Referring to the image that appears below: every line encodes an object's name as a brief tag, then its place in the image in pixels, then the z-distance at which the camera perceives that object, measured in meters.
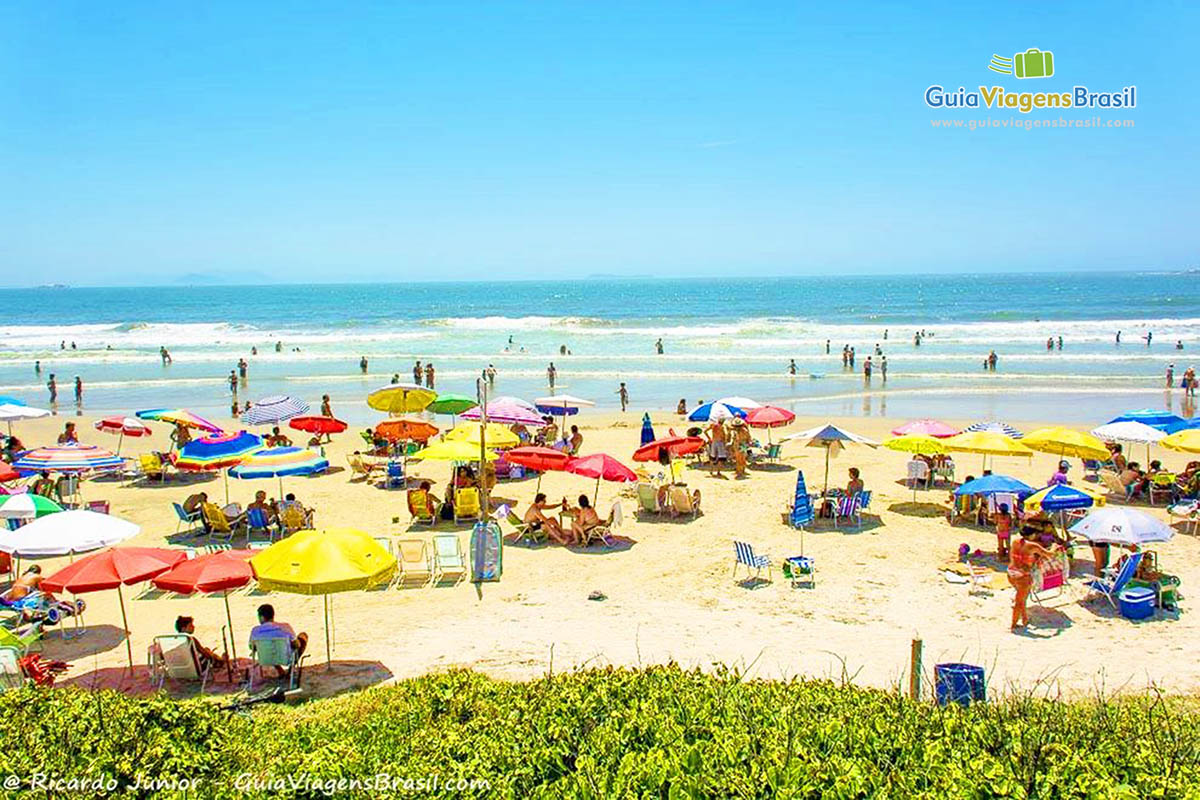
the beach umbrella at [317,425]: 19.72
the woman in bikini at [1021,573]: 9.72
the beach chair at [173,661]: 8.52
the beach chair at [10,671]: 7.86
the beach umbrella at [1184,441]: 14.47
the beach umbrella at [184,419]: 18.38
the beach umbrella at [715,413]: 18.34
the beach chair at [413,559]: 11.91
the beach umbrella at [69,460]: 14.76
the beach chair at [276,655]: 8.41
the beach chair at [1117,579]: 10.36
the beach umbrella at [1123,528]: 10.58
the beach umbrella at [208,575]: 8.34
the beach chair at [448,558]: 12.04
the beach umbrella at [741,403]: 18.78
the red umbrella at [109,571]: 8.31
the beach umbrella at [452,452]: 14.20
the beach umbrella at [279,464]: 13.73
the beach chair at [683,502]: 14.98
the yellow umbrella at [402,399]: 19.39
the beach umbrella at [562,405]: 21.11
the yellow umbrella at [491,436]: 15.20
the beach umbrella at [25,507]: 11.49
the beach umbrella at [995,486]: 13.11
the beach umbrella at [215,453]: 14.45
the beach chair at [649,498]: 15.19
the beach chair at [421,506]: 14.86
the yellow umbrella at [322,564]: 8.23
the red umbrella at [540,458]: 14.07
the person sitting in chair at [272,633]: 8.48
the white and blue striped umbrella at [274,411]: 19.52
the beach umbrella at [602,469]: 13.49
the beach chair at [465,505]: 15.10
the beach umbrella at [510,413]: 18.20
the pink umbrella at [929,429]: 16.14
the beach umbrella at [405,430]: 18.34
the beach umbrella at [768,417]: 18.17
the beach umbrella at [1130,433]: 15.88
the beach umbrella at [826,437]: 15.12
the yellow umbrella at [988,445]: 14.11
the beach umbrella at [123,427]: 20.22
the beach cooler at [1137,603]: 10.05
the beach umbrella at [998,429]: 16.94
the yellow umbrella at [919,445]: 14.48
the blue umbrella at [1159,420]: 17.05
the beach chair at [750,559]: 11.50
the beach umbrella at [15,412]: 19.25
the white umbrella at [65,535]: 9.30
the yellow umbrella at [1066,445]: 14.85
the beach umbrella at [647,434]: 19.73
